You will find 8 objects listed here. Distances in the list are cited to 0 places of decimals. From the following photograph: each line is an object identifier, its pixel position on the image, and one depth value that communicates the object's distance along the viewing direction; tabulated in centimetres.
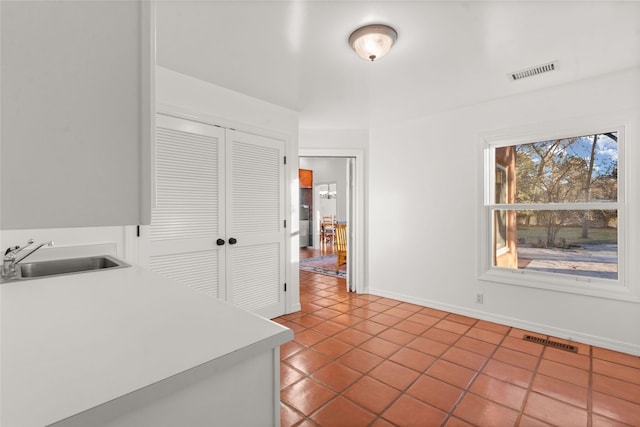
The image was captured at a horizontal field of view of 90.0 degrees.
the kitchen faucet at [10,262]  159
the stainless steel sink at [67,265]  182
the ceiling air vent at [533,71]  250
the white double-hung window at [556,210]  276
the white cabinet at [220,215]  261
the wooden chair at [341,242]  583
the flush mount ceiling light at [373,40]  194
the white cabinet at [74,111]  36
